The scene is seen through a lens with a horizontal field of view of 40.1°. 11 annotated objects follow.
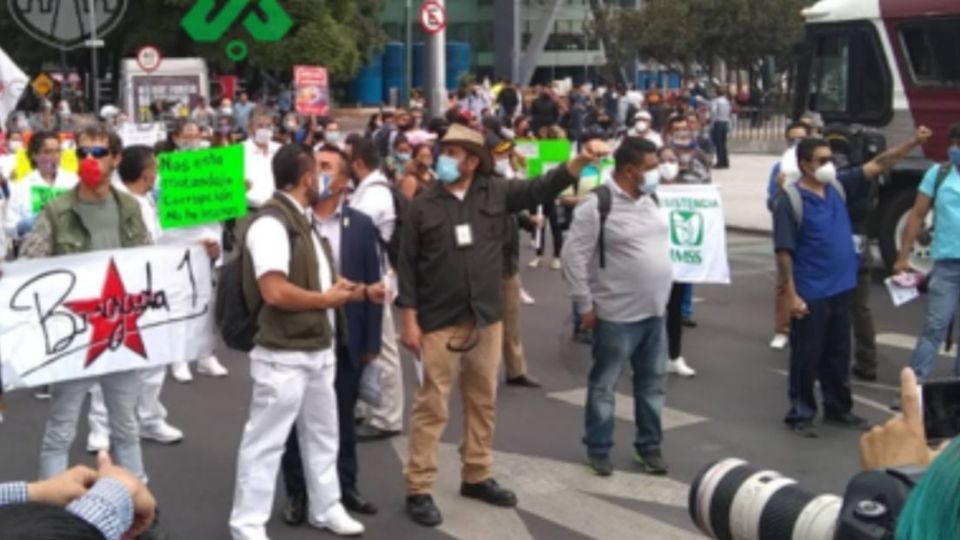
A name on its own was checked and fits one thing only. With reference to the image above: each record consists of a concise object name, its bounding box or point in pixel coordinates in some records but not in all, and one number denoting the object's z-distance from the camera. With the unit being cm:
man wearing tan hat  618
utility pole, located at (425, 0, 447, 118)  2525
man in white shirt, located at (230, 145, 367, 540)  559
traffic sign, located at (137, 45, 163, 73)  2880
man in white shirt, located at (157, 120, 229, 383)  878
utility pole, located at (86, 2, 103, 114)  2598
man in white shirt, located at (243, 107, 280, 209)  1060
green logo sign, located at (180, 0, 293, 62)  4491
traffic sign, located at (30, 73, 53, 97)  3275
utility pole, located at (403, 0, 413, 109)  2767
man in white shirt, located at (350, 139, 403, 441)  771
